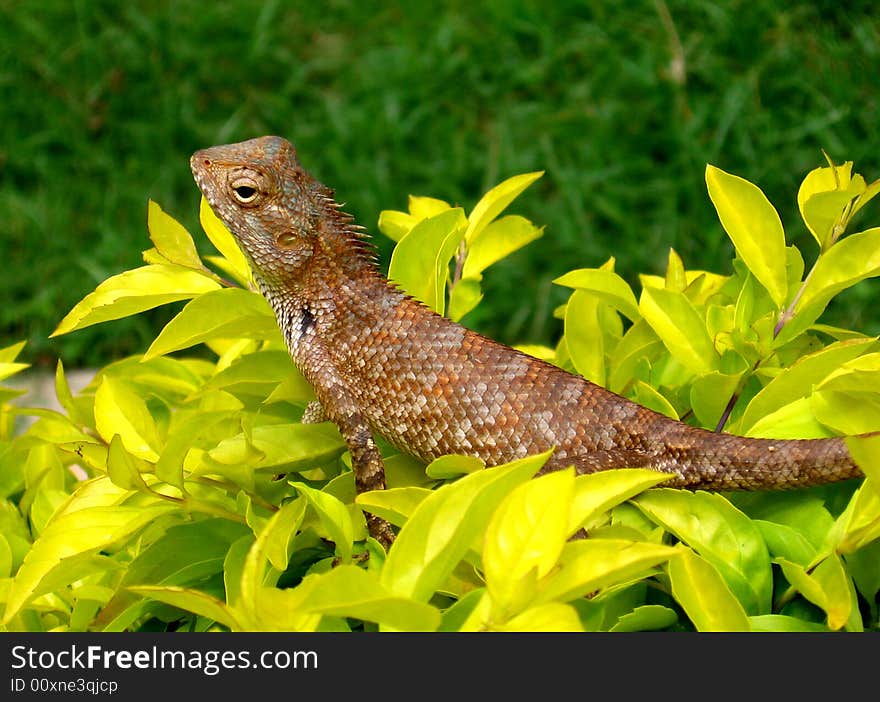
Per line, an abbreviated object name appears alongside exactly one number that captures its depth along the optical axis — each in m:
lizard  0.54
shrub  0.49
